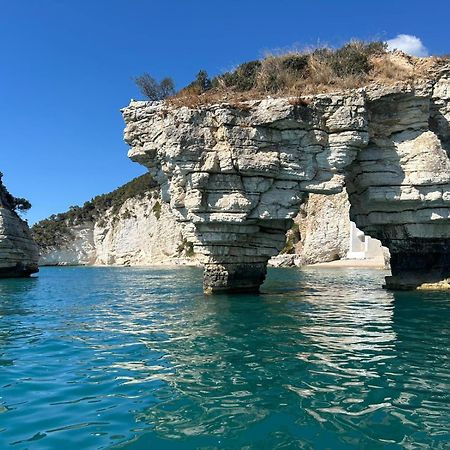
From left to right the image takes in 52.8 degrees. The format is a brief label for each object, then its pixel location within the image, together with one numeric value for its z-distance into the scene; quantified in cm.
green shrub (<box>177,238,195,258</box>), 9044
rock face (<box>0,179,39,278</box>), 4278
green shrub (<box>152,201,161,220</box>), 9865
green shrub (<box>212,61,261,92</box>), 2438
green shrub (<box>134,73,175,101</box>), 2597
